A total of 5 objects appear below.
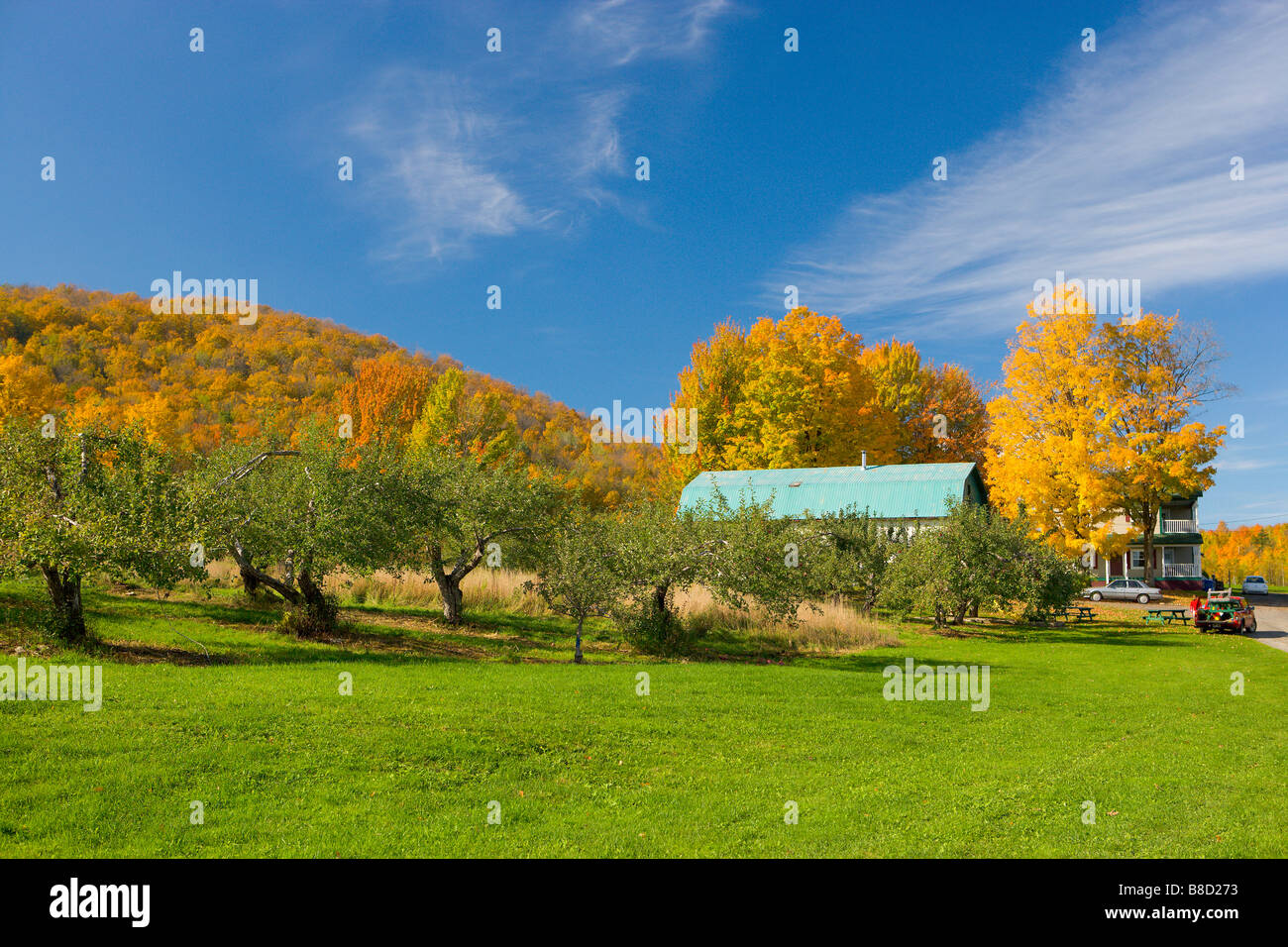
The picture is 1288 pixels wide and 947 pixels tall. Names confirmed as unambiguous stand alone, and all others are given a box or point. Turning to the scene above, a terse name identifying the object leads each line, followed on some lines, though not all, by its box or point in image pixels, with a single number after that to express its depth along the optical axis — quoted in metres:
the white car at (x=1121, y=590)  44.06
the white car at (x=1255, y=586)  53.19
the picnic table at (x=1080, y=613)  32.81
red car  29.53
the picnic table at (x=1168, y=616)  31.85
